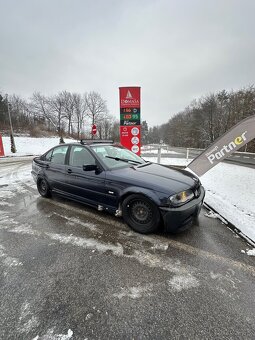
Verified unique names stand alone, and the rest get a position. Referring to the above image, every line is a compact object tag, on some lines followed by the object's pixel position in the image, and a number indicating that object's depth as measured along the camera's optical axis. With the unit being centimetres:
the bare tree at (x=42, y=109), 5381
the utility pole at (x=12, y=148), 2295
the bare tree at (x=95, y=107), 5756
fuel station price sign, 836
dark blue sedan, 286
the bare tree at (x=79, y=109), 5700
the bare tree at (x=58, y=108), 5381
